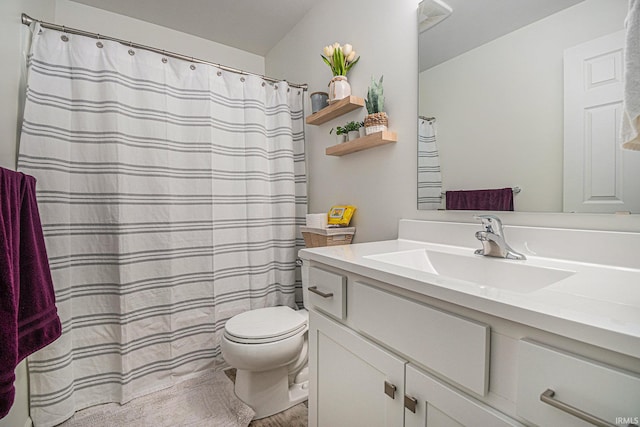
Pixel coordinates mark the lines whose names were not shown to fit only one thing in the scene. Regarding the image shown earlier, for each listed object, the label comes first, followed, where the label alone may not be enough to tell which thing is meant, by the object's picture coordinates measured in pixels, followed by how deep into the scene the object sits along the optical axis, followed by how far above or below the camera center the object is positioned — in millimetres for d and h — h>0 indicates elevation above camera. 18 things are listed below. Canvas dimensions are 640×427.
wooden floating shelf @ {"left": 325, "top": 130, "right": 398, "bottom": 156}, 1403 +322
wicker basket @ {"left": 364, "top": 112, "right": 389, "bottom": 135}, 1420 +409
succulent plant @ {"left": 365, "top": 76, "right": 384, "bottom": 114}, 1438 +530
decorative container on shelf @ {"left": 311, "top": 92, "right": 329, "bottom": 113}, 1859 +682
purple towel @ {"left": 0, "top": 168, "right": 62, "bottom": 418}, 777 -229
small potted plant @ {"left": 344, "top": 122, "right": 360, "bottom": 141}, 1574 +409
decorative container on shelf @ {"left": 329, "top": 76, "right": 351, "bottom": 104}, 1628 +662
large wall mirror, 885 +418
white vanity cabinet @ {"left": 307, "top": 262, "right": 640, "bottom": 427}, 426 -325
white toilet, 1353 -717
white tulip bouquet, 1646 +846
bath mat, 1396 -1037
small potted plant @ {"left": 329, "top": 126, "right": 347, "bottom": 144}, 1643 +420
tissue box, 1691 -90
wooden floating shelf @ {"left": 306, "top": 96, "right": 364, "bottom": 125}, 1576 +556
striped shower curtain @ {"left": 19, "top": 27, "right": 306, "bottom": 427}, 1410 +3
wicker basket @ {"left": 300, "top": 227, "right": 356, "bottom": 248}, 1634 -179
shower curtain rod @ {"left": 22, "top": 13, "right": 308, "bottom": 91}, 1343 +903
